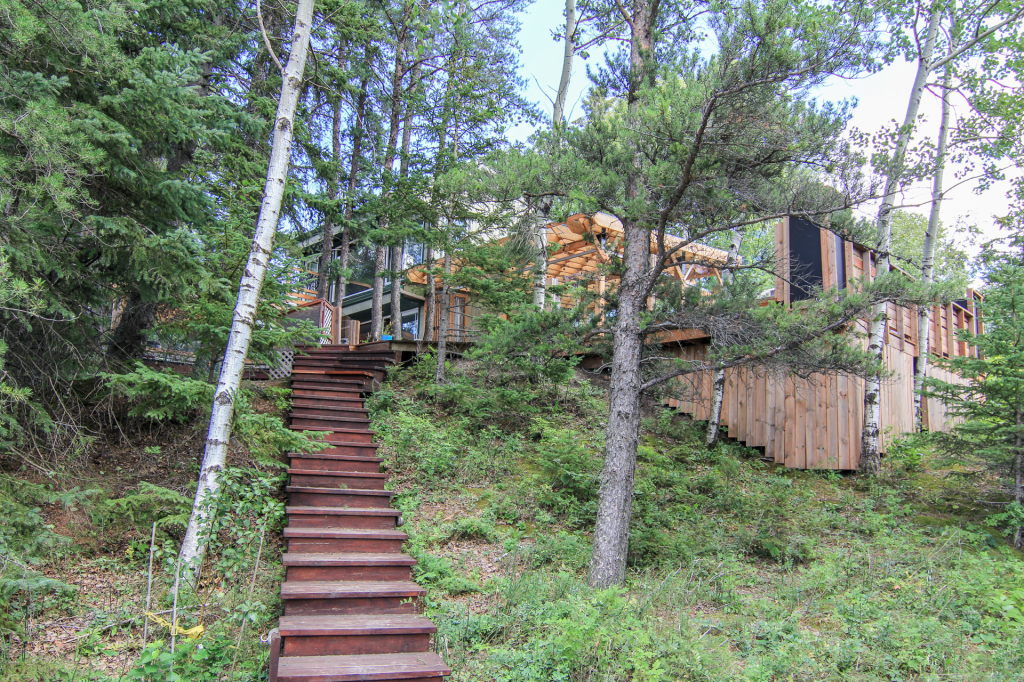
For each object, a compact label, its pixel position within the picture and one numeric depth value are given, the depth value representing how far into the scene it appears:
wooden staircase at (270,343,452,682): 4.31
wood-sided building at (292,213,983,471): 8.80
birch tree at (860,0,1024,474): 8.52
